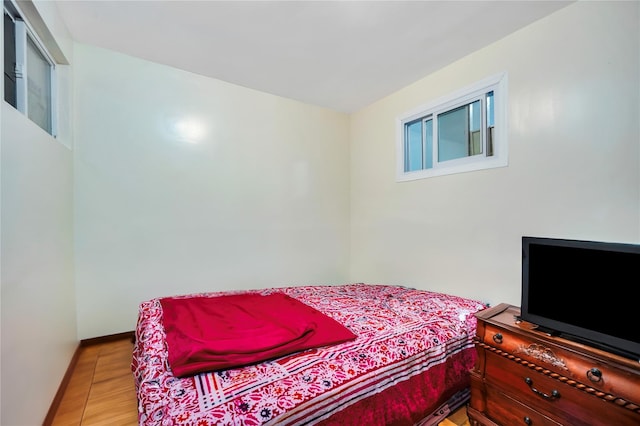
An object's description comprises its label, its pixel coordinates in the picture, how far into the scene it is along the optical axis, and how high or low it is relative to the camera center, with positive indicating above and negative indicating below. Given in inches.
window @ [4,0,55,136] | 60.3 +36.4
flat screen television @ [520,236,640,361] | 46.8 -15.4
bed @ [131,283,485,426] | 39.4 -28.6
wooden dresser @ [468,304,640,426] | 43.1 -30.7
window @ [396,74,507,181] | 86.3 +29.5
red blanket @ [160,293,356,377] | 48.8 -26.7
